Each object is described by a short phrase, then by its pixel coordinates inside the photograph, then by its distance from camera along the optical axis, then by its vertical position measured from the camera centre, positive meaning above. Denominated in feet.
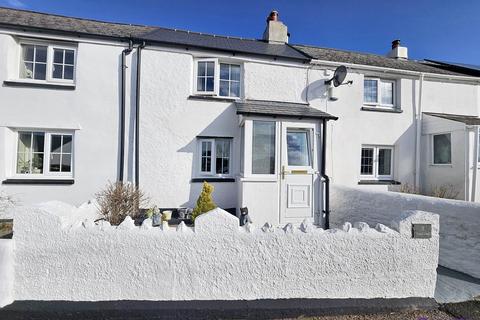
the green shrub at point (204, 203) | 20.11 -3.59
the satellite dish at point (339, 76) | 25.67 +9.44
